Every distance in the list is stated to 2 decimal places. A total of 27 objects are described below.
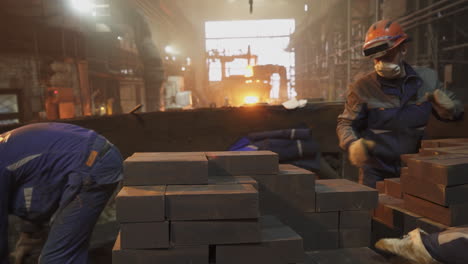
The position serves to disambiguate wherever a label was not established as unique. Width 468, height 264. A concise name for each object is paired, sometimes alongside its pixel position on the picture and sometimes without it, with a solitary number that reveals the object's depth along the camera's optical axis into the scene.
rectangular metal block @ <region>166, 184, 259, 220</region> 2.20
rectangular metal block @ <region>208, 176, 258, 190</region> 2.51
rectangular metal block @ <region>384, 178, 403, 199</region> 3.15
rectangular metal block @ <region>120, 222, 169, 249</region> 2.21
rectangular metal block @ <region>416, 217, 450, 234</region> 2.46
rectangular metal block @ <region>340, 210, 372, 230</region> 2.88
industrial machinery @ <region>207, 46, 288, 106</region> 22.08
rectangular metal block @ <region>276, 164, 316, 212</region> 2.78
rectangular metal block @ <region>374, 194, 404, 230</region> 2.88
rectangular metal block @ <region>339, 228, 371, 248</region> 2.88
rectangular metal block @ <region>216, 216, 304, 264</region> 2.25
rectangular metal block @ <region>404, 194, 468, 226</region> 2.45
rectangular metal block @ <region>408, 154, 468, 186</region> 2.40
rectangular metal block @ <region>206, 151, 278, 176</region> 2.71
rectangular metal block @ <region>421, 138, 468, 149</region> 3.21
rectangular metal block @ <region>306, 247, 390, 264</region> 2.61
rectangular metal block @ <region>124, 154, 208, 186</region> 2.39
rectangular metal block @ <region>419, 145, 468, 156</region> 2.83
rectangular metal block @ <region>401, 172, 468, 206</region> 2.43
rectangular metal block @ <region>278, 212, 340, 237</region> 2.84
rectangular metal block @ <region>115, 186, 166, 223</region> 2.18
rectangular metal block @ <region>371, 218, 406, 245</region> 2.89
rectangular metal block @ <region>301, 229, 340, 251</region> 2.86
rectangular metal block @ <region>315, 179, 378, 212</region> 2.84
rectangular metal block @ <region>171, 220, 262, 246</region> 2.22
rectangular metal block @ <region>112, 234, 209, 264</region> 2.22
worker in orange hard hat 3.48
